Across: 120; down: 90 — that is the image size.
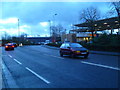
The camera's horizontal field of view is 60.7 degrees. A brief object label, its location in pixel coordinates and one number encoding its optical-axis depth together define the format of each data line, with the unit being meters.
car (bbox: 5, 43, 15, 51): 22.01
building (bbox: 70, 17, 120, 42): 26.66
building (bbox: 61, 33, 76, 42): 37.67
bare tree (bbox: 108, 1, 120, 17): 17.04
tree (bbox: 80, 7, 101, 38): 25.84
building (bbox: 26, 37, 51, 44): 83.10
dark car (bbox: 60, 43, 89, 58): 10.03
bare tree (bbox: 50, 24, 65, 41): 47.26
